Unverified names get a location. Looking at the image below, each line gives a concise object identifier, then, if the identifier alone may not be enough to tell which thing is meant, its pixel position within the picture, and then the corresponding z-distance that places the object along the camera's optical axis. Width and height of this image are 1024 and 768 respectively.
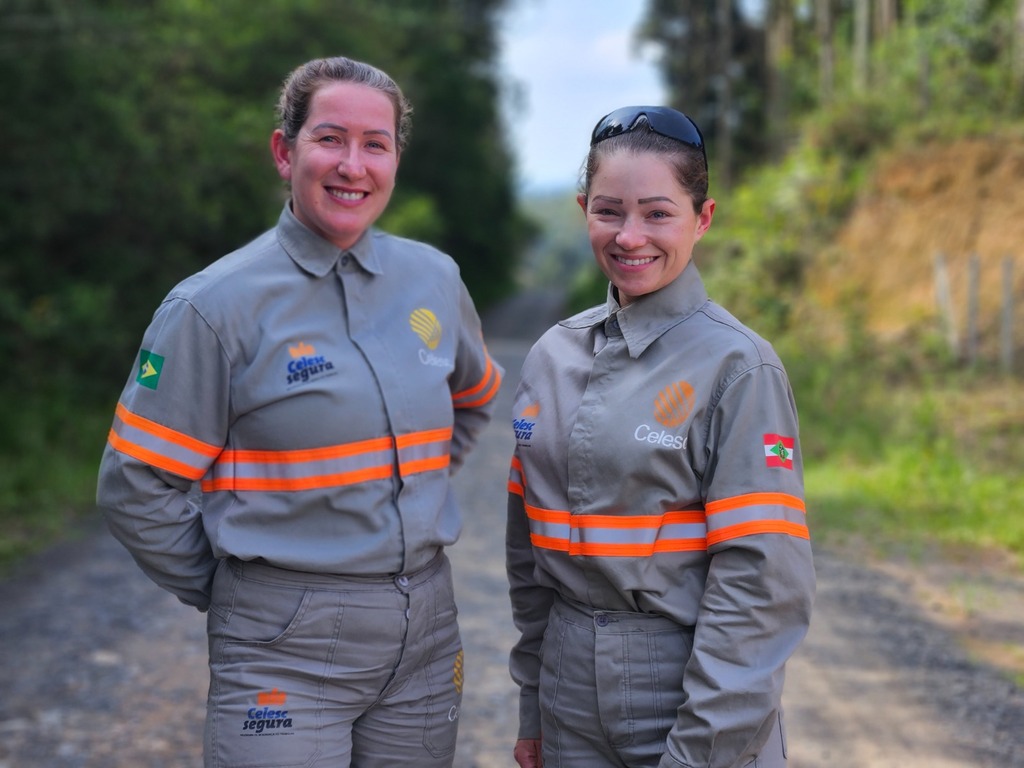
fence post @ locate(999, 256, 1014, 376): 12.81
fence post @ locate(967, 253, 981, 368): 13.39
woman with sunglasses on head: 2.21
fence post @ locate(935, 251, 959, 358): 14.12
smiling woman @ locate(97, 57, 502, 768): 2.58
